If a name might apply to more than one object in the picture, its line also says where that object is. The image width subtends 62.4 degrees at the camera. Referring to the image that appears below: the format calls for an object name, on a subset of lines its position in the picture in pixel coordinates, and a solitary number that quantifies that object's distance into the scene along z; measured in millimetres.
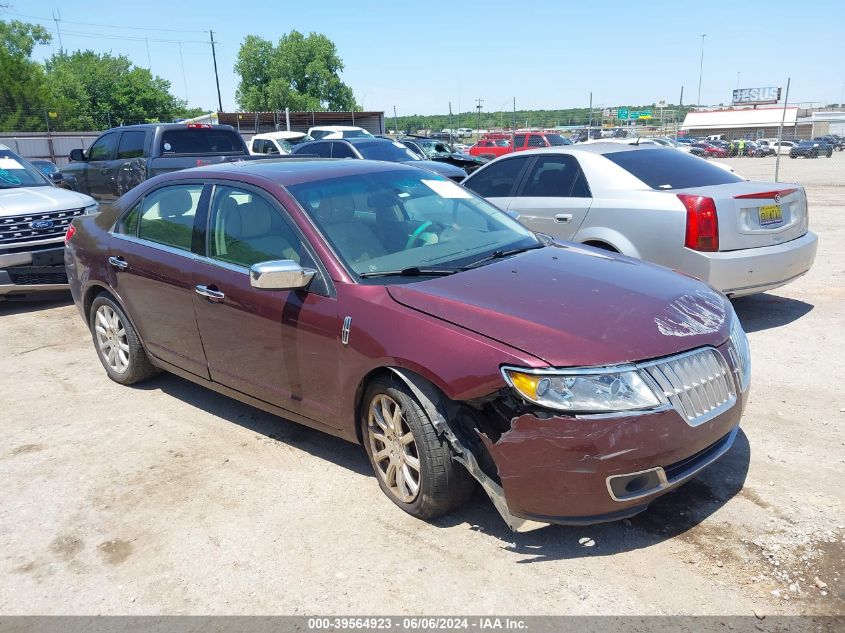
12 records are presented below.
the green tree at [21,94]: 42719
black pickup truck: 11000
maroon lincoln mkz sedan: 2846
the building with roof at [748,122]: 68038
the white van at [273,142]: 20547
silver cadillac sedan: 5645
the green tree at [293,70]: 78000
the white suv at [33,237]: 7660
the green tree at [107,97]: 62938
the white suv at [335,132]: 22406
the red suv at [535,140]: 28391
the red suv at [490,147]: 32250
